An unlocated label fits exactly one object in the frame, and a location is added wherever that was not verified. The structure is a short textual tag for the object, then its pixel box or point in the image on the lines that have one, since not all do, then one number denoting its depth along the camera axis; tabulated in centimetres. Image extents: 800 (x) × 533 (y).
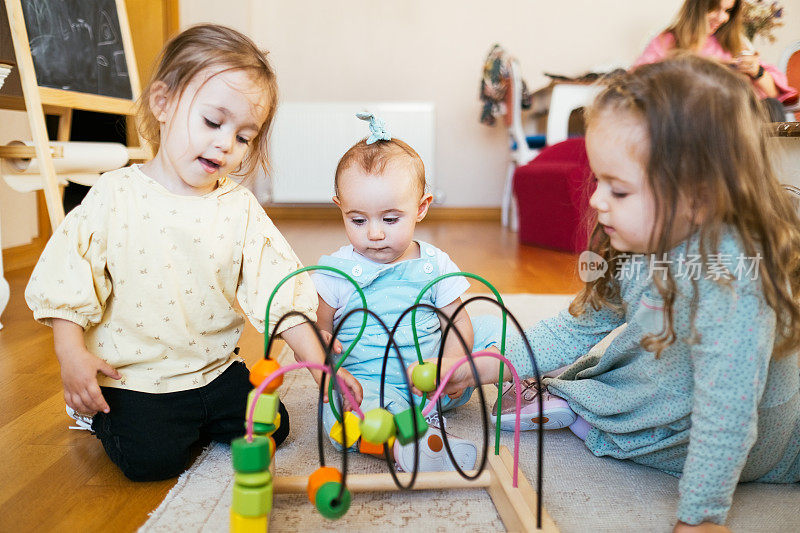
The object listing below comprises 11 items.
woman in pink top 250
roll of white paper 187
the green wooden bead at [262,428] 65
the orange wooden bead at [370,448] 96
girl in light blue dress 74
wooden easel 172
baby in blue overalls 112
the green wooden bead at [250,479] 63
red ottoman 298
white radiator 429
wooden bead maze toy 62
